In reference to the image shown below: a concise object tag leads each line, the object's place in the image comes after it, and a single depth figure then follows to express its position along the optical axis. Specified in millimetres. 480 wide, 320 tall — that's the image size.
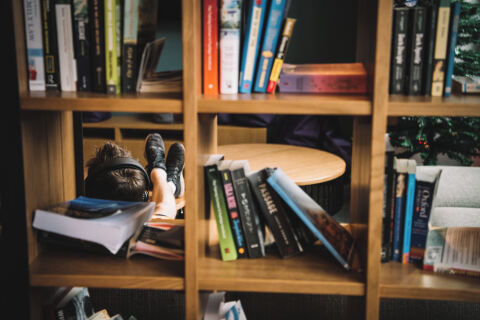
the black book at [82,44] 985
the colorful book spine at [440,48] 952
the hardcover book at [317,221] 1030
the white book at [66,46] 985
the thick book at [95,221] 1010
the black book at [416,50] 953
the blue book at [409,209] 1008
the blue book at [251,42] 984
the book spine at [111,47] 977
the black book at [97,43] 979
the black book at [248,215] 1043
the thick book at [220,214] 1041
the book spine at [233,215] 1039
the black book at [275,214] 1060
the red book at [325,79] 1035
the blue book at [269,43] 981
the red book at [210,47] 975
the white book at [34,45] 976
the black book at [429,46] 953
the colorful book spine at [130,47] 981
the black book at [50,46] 986
